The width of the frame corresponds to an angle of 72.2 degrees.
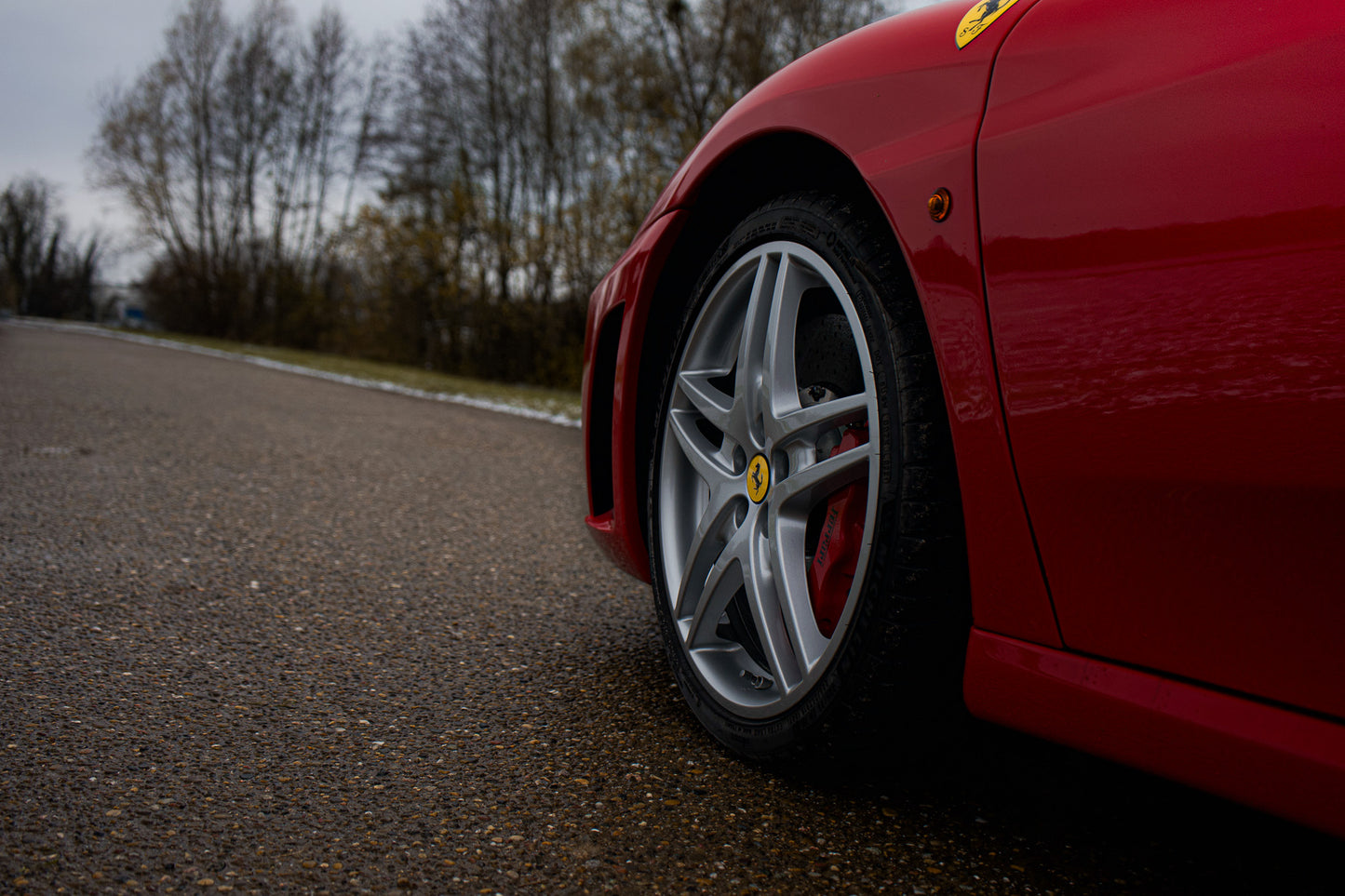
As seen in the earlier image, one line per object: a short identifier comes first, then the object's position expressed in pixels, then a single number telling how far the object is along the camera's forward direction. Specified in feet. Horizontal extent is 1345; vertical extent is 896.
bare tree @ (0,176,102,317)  187.32
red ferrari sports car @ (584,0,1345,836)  2.91
